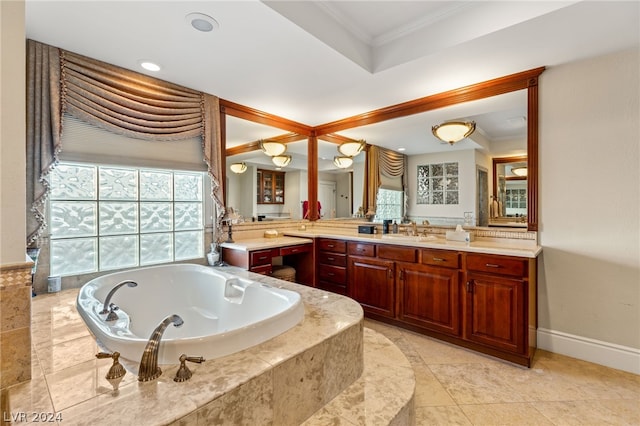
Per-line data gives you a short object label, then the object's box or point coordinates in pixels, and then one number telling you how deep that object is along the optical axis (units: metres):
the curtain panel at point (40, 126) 2.03
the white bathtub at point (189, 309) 1.20
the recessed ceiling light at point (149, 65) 2.37
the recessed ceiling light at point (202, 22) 1.81
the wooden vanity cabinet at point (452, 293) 2.20
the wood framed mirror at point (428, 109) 2.55
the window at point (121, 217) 2.31
